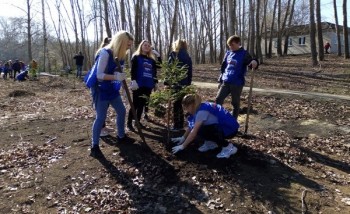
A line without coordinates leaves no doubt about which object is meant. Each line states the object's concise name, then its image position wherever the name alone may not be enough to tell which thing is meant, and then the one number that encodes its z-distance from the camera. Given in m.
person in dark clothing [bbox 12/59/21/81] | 26.81
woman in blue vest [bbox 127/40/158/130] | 6.72
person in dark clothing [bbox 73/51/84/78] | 21.69
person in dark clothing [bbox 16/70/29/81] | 23.44
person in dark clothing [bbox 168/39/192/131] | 6.50
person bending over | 5.29
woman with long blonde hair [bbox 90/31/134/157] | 5.24
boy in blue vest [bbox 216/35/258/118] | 6.57
